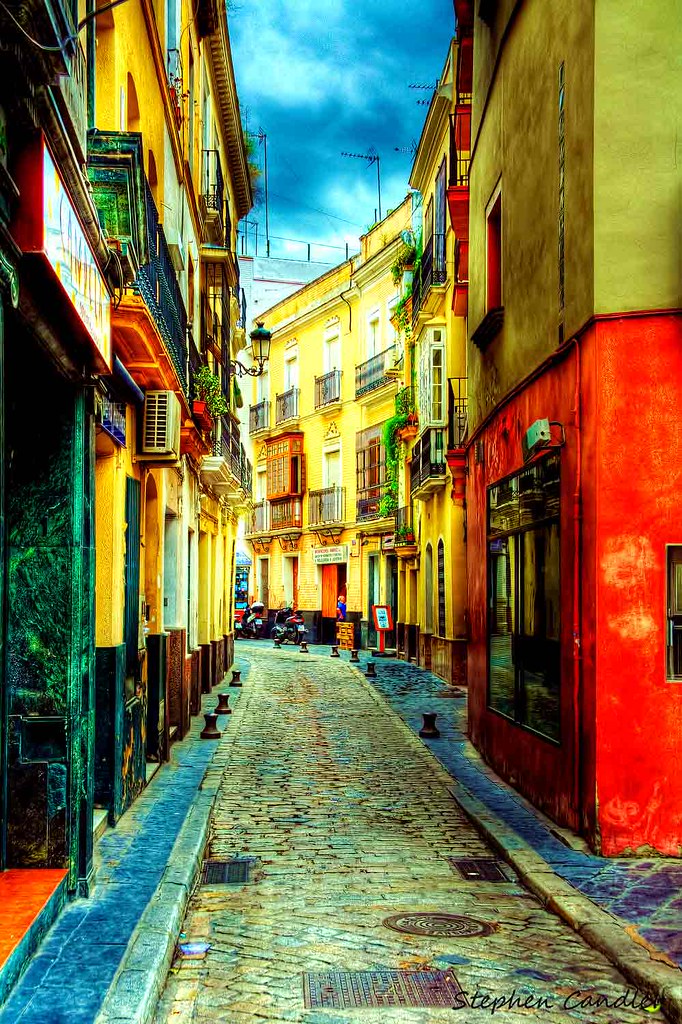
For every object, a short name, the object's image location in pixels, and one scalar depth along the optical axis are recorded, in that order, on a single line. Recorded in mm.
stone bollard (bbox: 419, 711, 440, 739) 14250
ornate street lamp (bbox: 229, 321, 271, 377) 19781
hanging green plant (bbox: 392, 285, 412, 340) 28675
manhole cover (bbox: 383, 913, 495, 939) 6312
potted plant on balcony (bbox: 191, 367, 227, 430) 15719
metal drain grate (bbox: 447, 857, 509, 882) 7645
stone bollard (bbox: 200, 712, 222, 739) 14297
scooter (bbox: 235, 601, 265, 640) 42312
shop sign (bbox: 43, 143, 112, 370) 4754
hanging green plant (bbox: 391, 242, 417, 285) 28438
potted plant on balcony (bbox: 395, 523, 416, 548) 28438
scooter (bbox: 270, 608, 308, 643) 37625
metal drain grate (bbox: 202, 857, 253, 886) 7547
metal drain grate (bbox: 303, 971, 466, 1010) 5188
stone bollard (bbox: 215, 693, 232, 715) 16750
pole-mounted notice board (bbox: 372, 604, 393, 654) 30094
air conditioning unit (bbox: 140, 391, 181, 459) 10375
